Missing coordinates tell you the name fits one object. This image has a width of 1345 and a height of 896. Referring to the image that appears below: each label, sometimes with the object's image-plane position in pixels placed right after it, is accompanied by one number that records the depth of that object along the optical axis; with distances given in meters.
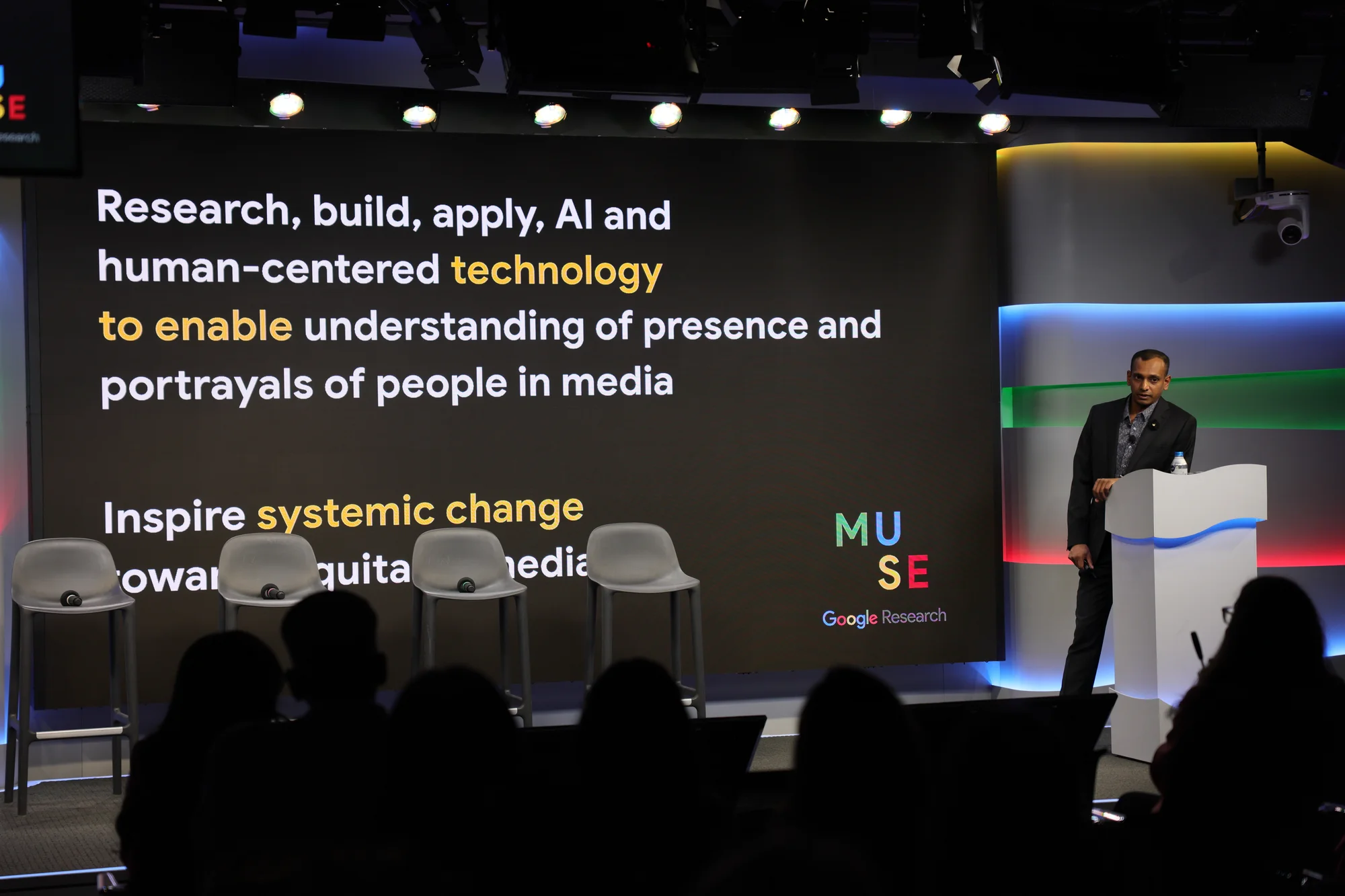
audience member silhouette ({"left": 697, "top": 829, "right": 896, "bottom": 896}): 2.26
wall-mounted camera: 12.25
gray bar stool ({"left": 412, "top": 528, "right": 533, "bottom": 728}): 10.43
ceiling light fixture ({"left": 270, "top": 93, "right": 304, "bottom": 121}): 11.06
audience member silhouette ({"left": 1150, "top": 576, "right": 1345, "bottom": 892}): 3.92
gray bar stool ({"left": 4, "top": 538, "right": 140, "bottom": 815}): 9.48
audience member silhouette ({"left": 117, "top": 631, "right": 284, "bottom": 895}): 4.48
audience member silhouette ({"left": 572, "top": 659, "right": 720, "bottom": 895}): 3.71
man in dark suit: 10.47
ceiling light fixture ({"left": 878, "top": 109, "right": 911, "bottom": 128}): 12.24
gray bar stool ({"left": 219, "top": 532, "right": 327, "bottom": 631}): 10.12
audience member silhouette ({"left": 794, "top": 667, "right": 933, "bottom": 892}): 3.52
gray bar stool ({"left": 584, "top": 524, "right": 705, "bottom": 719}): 10.48
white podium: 9.88
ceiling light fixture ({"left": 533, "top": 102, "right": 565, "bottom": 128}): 11.61
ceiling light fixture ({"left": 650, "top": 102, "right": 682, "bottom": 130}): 11.77
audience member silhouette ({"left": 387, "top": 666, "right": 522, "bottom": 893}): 3.71
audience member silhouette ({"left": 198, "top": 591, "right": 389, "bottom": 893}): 3.91
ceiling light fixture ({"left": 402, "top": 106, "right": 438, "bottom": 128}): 11.34
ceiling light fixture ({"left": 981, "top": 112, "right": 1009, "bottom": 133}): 12.25
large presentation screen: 10.87
